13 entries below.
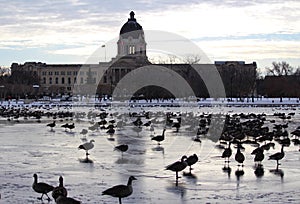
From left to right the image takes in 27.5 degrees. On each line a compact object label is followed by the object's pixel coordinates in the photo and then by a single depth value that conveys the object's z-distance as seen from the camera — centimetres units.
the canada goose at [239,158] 1723
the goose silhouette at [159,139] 2400
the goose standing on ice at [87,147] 2025
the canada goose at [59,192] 1178
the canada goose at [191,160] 1641
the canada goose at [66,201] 1081
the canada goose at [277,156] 1743
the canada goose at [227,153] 1814
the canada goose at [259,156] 1739
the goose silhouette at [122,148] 2002
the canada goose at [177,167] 1508
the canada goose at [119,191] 1199
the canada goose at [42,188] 1272
